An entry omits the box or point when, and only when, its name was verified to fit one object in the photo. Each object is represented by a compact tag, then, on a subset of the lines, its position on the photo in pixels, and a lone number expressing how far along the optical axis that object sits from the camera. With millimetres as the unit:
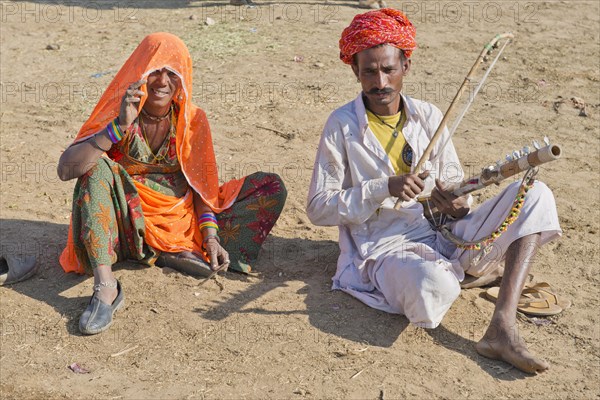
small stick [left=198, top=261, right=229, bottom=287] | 4586
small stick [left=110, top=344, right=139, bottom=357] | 4051
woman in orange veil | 4324
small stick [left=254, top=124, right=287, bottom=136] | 6695
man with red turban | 4062
